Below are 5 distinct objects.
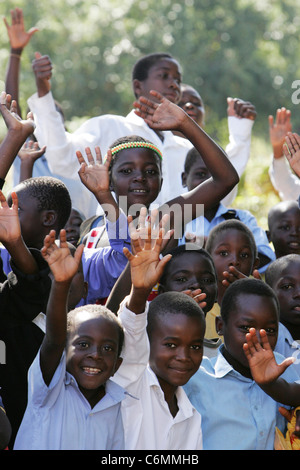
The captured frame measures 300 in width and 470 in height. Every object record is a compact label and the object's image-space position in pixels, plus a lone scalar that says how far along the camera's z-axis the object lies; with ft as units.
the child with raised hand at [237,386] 24.67
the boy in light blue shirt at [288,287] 30.60
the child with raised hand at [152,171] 26.50
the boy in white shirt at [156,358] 22.66
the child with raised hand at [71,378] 21.80
